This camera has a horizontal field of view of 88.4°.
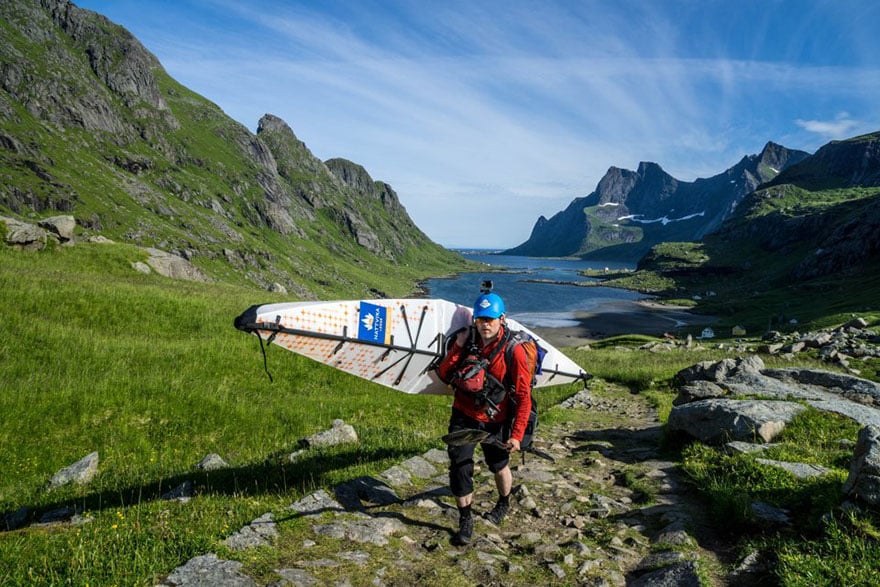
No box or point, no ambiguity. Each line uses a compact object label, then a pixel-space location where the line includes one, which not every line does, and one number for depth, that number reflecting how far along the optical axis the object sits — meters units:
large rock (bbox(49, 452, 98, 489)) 8.34
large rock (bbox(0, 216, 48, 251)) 29.61
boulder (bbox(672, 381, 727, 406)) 12.82
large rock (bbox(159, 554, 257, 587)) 4.52
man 6.71
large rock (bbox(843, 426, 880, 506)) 5.58
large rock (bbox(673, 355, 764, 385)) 16.34
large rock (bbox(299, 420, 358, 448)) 10.57
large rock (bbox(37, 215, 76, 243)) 33.72
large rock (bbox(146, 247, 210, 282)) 37.91
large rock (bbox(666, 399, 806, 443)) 9.65
